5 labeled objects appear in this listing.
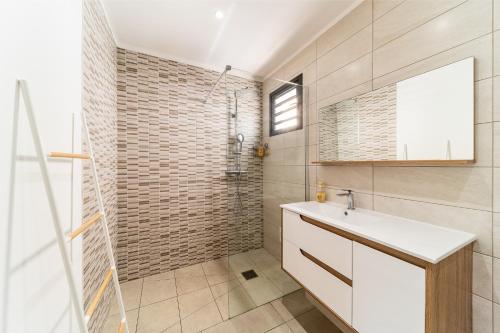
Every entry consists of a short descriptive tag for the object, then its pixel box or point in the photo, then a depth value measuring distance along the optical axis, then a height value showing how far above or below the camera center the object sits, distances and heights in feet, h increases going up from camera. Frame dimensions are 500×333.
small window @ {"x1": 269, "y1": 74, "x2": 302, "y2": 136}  6.95 +2.30
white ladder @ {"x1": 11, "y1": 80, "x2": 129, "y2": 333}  2.00 -0.10
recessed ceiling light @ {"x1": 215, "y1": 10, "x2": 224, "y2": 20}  5.22 +4.43
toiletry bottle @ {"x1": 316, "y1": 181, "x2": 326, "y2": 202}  5.83 -0.93
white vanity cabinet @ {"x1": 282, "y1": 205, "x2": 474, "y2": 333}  2.48 -1.98
